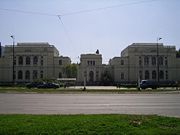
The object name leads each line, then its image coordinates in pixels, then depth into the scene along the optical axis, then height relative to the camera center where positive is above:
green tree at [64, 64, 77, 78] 77.16 +2.43
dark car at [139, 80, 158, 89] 39.19 -2.35
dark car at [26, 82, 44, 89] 42.78 -2.42
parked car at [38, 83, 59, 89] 40.52 -2.31
